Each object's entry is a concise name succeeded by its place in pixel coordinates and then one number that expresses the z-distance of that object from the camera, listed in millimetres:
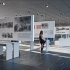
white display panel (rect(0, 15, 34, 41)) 5301
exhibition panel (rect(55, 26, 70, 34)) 11905
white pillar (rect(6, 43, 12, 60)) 4825
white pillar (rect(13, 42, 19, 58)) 5258
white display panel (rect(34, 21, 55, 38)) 7319
